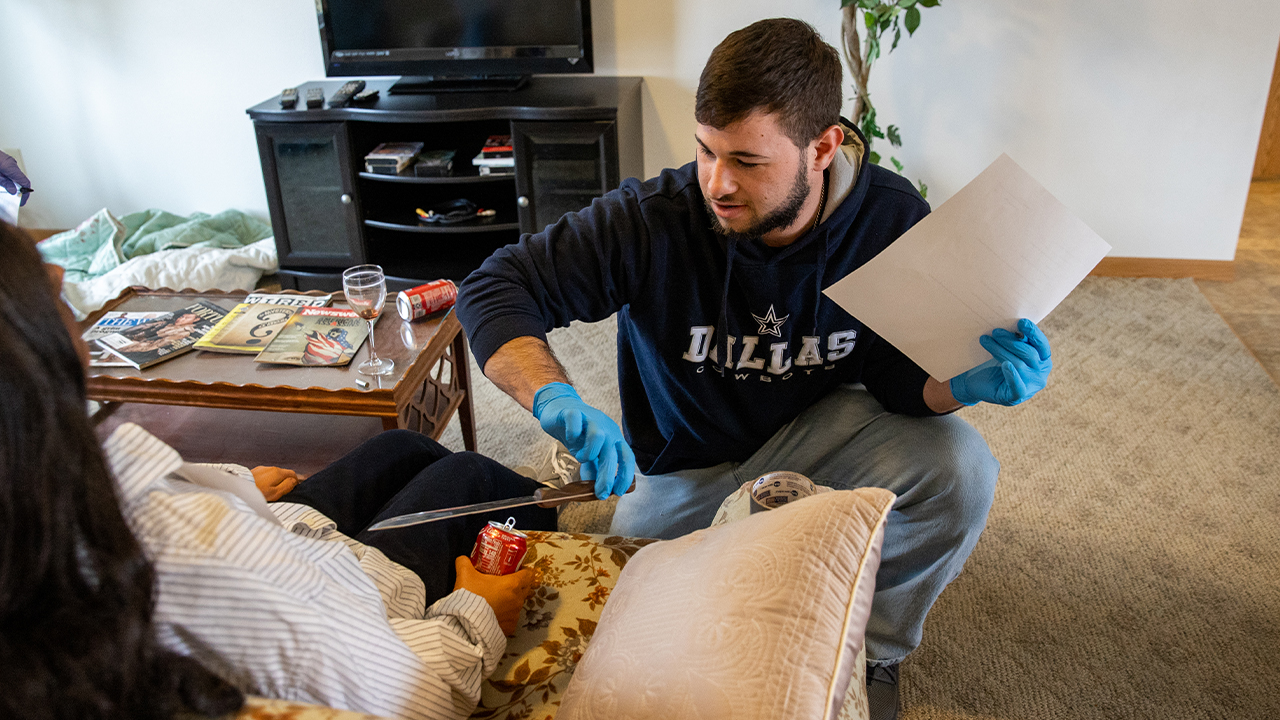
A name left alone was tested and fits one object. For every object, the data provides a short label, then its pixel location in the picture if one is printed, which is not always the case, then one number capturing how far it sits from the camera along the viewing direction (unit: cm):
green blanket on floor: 288
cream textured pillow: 65
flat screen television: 265
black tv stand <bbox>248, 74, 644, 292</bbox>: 257
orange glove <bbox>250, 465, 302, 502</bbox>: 121
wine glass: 152
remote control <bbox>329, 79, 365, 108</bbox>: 264
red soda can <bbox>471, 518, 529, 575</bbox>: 103
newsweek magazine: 160
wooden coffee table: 150
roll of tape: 99
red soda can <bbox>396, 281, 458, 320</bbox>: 171
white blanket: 266
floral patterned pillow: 91
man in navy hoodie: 114
